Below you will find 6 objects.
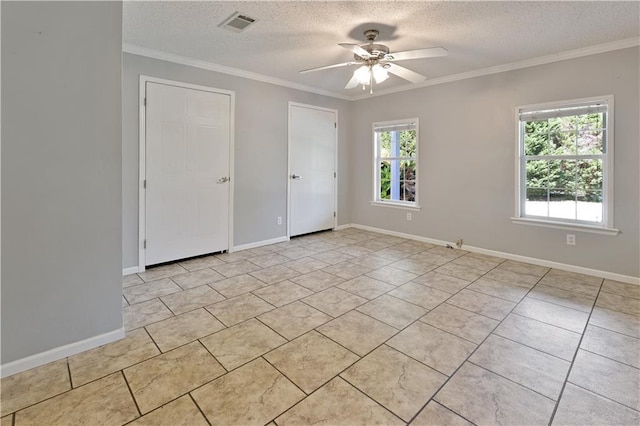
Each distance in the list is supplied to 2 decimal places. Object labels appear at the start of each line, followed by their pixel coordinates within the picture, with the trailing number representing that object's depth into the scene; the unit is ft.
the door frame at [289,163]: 16.14
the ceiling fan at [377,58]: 9.05
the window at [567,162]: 11.05
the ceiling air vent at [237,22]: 8.85
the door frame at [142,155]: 11.38
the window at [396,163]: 16.66
